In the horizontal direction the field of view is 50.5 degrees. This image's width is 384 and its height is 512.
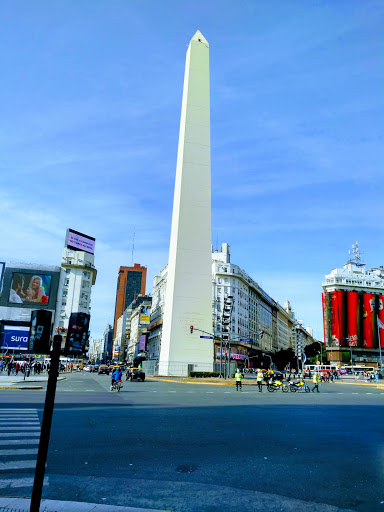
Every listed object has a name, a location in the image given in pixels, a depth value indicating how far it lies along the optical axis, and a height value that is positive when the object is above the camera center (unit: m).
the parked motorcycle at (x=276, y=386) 29.36 -1.76
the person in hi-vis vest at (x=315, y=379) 30.32 -1.14
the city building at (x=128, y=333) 152.04 +8.25
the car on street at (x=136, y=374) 38.31 -1.87
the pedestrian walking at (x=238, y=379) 28.38 -1.33
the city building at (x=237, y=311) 91.54 +12.22
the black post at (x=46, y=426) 3.34 -0.65
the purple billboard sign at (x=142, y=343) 117.97 +3.14
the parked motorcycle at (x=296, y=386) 30.09 -1.72
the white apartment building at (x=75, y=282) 109.94 +18.70
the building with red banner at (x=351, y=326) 120.31 +11.44
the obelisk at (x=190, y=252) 46.97 +11.98
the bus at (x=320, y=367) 88.84 -0.72
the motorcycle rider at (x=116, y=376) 25.23 -1.40
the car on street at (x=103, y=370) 64.62 -2.76
